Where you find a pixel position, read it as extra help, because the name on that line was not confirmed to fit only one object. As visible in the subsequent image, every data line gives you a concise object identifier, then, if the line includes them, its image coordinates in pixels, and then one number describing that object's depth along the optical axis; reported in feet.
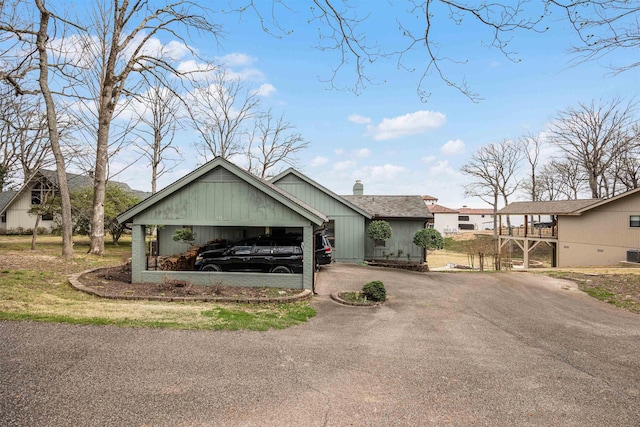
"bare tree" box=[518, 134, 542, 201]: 148.56
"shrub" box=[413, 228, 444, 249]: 59.88
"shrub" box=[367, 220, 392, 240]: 61.11
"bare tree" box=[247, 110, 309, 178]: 117.91
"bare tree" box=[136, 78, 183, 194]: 93.76
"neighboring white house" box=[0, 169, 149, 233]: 110.42
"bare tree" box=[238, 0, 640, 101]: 12.49
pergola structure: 88.08
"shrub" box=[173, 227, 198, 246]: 57.16
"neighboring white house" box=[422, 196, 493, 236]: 210.79
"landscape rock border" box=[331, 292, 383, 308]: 30.73
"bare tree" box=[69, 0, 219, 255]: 55.42
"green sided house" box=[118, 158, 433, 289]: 34.71
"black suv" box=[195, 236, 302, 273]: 38.11
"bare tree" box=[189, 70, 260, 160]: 107.96
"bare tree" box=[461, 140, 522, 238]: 153.48
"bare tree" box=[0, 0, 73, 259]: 45.49
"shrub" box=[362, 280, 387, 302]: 31.81
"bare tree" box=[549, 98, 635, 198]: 117.91
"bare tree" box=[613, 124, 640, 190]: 115.24
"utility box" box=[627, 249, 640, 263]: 72.13
